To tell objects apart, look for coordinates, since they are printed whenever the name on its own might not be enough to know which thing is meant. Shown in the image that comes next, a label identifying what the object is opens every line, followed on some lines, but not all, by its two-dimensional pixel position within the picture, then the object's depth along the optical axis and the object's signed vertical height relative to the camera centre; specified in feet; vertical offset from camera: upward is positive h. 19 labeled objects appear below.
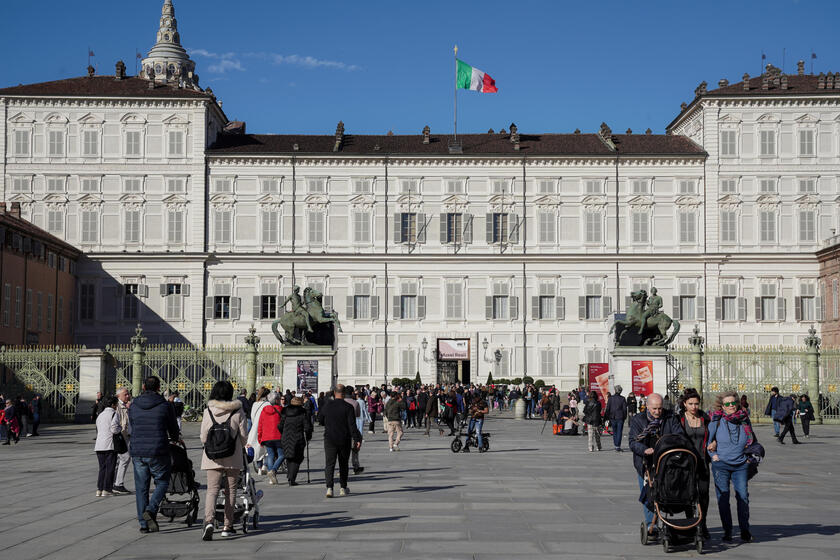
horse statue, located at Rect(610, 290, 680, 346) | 118.93 +0.55
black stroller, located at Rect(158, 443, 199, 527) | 40.27 -6.54
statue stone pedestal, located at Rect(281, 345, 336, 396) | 117.29 -4.70
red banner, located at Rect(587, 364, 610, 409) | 130.93 -6.76
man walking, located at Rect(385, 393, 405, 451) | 82.17 -7.18
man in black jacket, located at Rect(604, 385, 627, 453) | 81.46 -6.89
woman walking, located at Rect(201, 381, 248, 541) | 37.22 -4.87
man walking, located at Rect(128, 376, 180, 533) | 39.01 -4.60
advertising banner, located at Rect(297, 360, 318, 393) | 117.19 -5.18
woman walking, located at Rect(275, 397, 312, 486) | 55.83 -5.97
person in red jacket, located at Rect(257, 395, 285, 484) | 57.11 -5.94
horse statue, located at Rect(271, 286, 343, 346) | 118.01 +0.83
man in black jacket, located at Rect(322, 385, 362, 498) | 49.06 -5.09
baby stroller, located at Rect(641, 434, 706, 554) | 34.24 -5.42
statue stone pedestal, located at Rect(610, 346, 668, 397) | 119.03 -4.10
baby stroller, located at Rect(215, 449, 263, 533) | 39.02 -6.96
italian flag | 193.26 +48.36
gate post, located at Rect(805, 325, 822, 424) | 119.65 -4.73
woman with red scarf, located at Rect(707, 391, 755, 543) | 37.45 -4.38
